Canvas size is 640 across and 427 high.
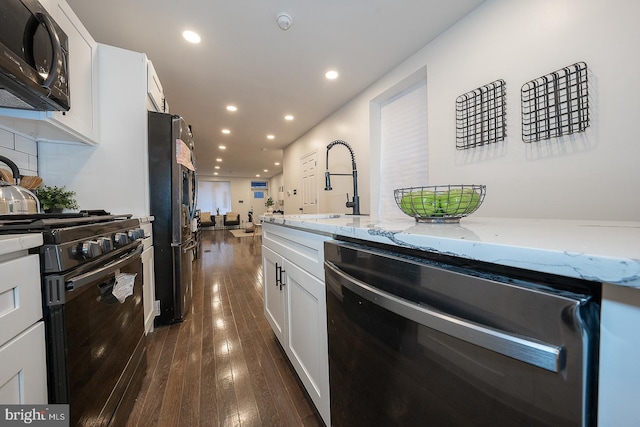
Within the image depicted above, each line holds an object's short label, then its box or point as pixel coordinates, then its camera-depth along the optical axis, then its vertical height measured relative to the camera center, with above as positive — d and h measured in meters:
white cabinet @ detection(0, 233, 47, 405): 0.55 -0.28
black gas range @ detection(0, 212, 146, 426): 0.69 -0.34
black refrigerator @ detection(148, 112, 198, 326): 1.92 +0.02
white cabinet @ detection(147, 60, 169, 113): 1.97 +1.02
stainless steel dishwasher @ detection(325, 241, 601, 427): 0.32 -0.23
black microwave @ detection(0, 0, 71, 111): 0.95 +0.66
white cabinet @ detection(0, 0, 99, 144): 1.28 +0.67
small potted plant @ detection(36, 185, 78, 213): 1.48 +0.08
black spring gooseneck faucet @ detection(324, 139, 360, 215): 1.82 +0.06
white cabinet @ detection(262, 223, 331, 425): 0.99 -0.48
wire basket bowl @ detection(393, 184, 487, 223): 0.82 +0.01
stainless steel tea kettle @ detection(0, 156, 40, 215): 1.07 +0.06
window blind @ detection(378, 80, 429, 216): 2.48 +0.70
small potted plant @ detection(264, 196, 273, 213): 9.74 +0.08
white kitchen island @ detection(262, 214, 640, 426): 0.29 -0.08
